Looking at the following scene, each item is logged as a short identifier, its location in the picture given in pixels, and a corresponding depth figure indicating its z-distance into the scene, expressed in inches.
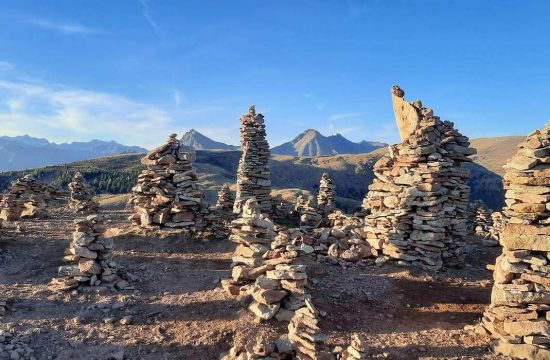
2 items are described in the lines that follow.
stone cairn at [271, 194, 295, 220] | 1409.9
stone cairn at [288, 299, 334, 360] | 393.7
